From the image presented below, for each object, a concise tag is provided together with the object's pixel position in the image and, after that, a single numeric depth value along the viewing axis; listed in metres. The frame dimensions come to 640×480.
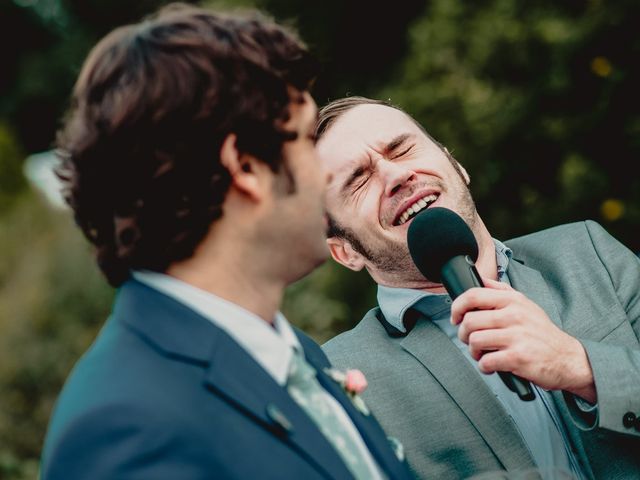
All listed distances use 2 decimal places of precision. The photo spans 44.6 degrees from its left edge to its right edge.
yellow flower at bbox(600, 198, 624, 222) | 4.45
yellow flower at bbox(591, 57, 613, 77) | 4.35
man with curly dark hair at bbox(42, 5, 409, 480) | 1.44
